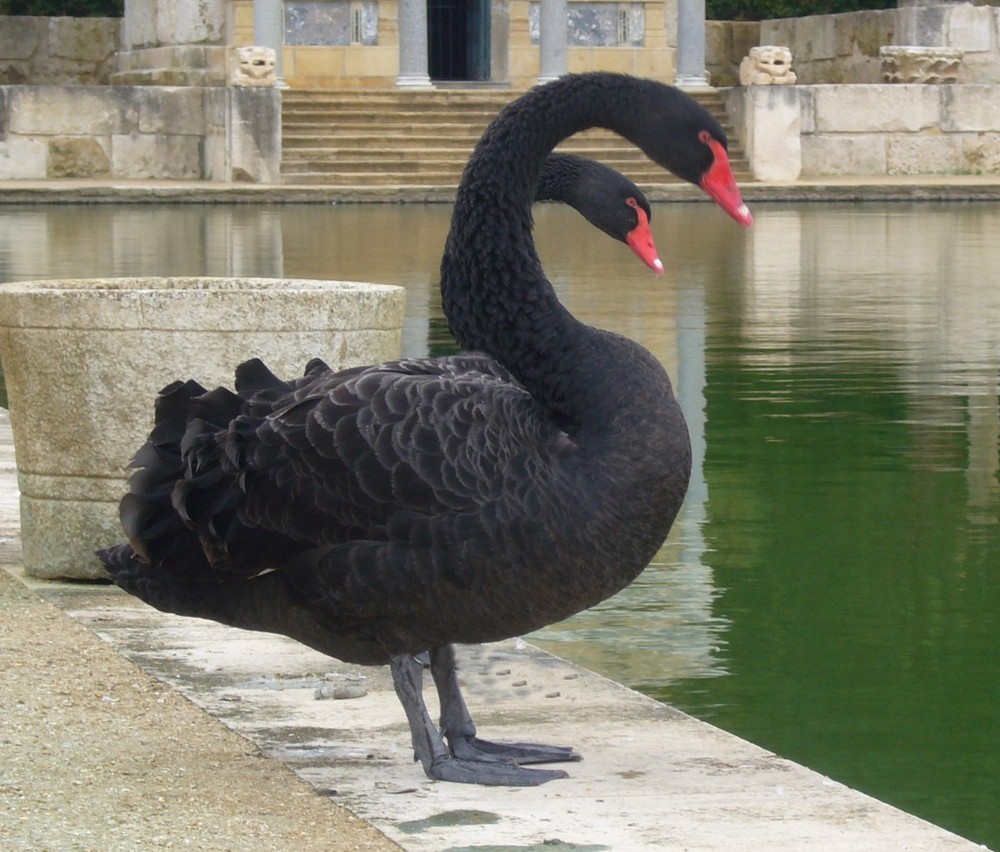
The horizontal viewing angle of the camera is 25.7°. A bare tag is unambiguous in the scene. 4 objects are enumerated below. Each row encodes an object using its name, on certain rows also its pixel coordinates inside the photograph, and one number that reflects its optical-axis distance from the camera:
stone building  36.12
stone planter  6.50
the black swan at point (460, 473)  4.66
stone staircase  32.88
